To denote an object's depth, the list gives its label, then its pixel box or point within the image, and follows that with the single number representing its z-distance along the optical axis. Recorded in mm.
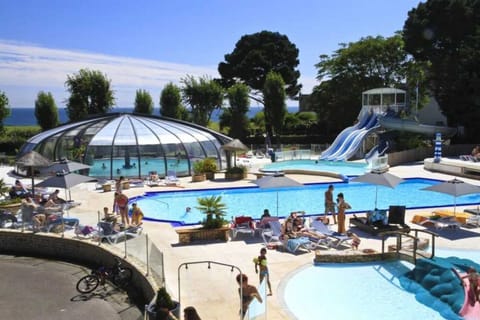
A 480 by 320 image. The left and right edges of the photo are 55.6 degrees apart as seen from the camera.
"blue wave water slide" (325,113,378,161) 34509
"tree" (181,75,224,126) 45438
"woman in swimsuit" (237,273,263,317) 8008
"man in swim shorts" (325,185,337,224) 15938
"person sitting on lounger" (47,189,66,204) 17031
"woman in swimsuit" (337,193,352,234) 14094
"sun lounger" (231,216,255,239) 13844
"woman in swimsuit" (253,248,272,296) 9219
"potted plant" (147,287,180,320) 7828
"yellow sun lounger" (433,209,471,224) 15180
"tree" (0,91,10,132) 36656
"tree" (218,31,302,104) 61656
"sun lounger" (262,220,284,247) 13283
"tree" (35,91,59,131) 42750
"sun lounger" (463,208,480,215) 15672
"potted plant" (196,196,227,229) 13867
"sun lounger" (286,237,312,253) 12422
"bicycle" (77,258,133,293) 11352
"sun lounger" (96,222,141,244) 13172
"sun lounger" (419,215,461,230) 14734
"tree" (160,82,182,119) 46125
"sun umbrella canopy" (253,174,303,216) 15516
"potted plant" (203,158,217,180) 25766
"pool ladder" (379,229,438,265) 11344
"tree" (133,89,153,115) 48031
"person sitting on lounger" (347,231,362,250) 12602
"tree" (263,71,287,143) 42219
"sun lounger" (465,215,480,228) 15116
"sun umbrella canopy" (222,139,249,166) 25977
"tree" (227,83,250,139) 43938
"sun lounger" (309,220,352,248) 12953
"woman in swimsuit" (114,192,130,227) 15539
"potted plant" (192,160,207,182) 24984
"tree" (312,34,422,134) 45688
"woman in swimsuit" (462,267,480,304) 8977
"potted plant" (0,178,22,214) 16828
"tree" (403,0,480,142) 36688
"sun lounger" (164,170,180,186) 23828
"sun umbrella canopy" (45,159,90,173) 19344
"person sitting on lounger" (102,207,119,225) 14195
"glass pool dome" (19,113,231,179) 25656
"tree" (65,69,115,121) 42719
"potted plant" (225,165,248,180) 25591
